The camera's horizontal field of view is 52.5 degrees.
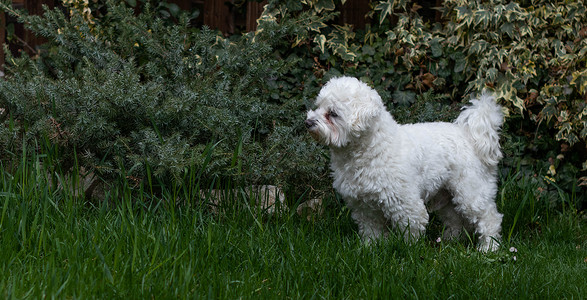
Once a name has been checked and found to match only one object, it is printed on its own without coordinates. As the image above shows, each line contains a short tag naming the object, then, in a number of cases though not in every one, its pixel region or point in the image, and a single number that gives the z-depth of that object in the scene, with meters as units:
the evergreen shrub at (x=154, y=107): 3.67
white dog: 3.36
